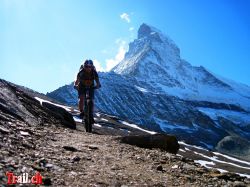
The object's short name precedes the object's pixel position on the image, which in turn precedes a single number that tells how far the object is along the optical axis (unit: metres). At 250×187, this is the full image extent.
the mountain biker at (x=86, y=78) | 10.70
